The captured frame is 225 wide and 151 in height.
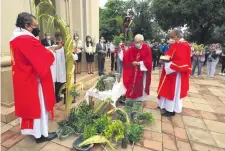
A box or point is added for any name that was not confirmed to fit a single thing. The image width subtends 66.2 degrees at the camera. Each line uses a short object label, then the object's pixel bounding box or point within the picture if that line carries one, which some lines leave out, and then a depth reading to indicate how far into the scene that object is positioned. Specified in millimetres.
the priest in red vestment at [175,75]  3818
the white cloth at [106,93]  3724
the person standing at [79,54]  7335
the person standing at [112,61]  9237
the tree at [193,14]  16745
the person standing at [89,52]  7752
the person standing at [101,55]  8211
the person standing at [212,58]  9344
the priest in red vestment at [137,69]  4457
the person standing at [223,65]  10399
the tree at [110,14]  28500
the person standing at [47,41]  4737
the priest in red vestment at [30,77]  2475
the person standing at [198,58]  9383
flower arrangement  2965
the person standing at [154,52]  10859
